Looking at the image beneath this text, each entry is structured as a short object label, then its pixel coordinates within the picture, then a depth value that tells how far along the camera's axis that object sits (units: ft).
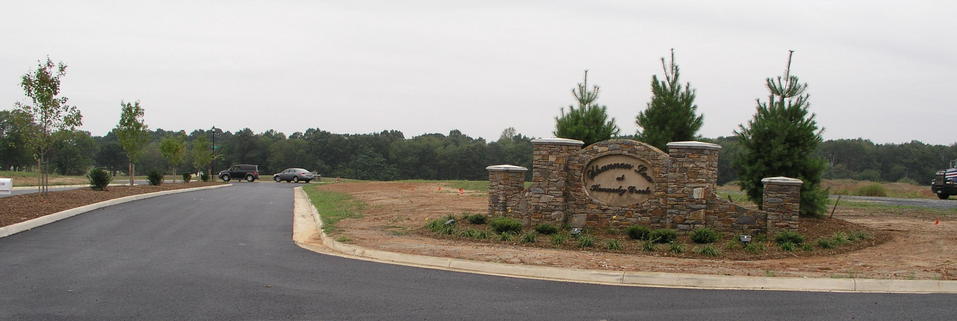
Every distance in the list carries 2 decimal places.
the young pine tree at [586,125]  61.82
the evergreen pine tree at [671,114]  57.62
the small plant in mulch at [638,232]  43.62
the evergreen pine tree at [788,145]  50.90
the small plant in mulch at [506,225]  46.62
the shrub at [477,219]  51.75
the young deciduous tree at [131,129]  110.01
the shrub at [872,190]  133.06
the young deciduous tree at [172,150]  138.10
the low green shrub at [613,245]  40.83
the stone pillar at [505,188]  51.78
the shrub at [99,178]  92.43
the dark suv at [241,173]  185.78
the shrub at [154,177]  118.32
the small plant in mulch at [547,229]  45.93
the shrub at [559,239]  42.96
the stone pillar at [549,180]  47.73
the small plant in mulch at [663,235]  42.52
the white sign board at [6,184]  71.48
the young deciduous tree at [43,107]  72.95
